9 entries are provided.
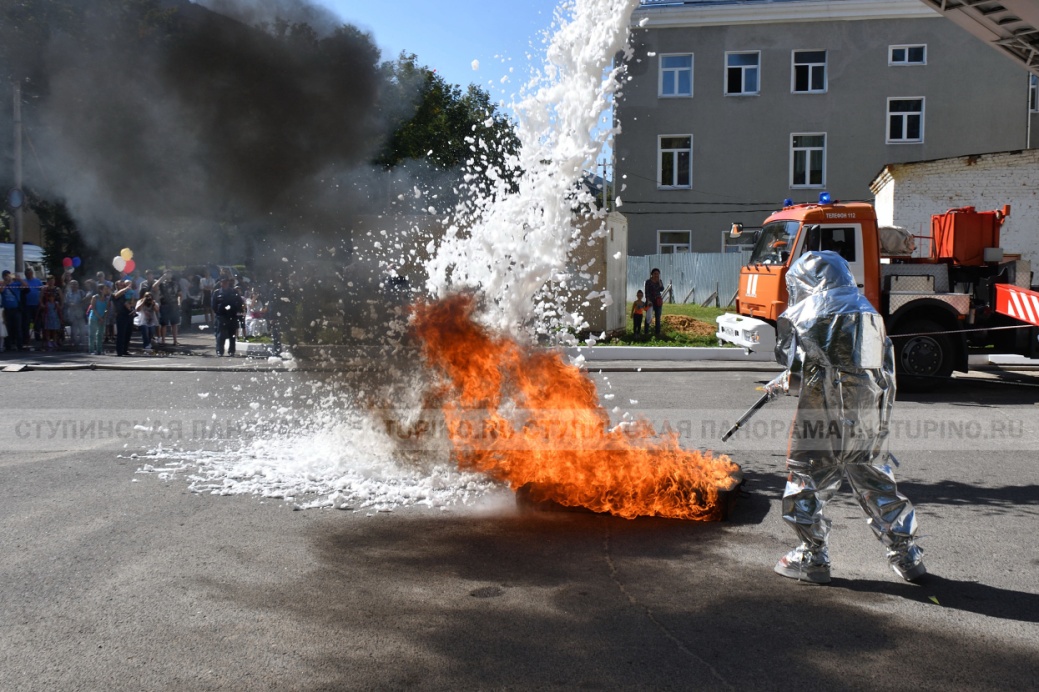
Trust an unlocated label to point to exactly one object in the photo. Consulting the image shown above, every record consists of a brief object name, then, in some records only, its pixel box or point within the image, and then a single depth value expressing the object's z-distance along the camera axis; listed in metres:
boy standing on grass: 18.14
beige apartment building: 26.80
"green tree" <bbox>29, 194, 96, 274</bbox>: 10.77
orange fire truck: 11.30
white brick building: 16.86
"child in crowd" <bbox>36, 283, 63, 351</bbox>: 17.80
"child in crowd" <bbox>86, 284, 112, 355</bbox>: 16.88
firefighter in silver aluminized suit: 4.30
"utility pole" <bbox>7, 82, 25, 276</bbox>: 7.26
